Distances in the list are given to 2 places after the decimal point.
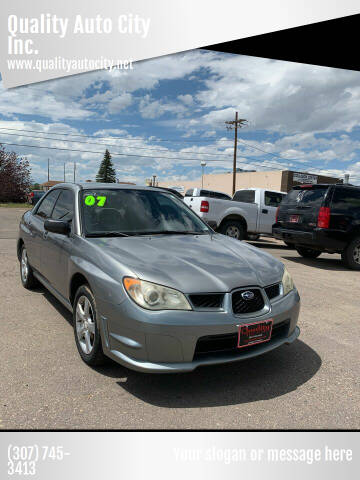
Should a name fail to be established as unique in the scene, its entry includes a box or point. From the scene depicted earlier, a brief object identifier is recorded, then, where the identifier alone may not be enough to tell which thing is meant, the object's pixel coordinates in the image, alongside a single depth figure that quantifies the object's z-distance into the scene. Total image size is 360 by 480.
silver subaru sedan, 2.69
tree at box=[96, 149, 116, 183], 96.38
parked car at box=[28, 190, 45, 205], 33.24
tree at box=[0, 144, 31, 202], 46.41
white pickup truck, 12.10
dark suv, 8.50
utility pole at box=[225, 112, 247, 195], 34.81
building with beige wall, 44.94
